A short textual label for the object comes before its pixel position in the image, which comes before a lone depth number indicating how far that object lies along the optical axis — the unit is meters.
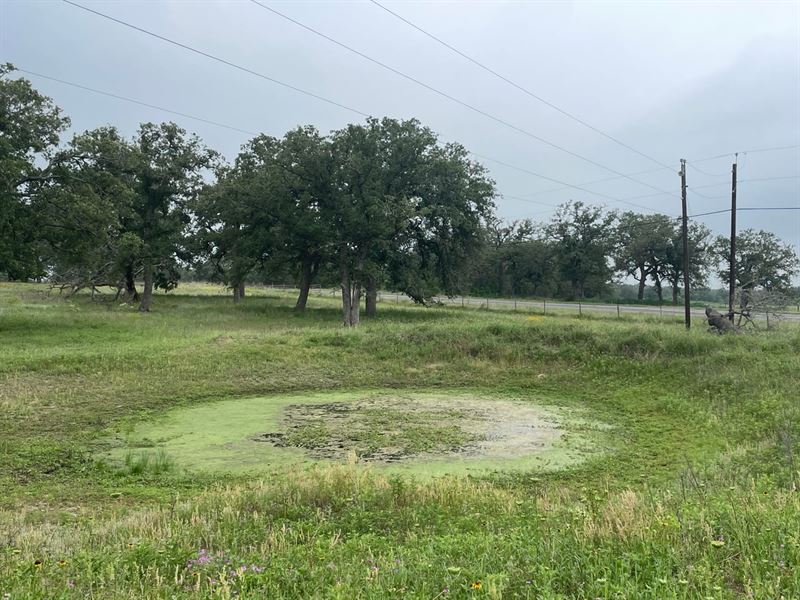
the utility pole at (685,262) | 25.15
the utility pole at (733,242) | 23.87
